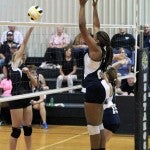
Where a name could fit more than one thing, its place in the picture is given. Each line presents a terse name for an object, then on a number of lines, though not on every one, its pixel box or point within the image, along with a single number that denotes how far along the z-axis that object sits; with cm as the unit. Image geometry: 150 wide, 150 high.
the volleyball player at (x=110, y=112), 665
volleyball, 662
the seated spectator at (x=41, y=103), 1159
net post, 767
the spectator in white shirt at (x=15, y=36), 1294
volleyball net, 658
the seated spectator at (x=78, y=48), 1144
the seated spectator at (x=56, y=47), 1181
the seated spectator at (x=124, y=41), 1215
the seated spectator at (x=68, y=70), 1158
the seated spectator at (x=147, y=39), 1229
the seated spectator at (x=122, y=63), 776
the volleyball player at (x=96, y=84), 586
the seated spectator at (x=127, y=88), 1164
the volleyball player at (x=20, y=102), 723
